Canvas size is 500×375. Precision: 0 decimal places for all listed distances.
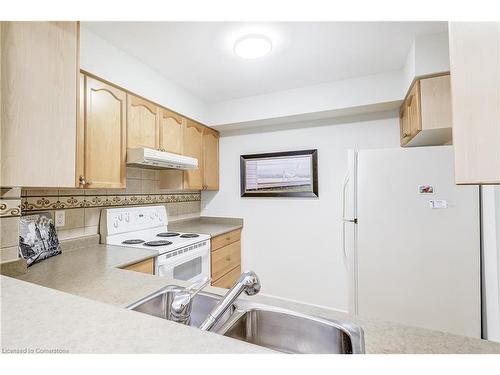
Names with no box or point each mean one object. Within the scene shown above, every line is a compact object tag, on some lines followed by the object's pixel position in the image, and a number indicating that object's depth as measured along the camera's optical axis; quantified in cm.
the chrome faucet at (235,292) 76
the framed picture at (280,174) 271
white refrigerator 154
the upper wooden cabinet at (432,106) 174
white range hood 189
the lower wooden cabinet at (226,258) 248
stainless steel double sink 80
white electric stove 188
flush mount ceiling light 167
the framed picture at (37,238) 141
